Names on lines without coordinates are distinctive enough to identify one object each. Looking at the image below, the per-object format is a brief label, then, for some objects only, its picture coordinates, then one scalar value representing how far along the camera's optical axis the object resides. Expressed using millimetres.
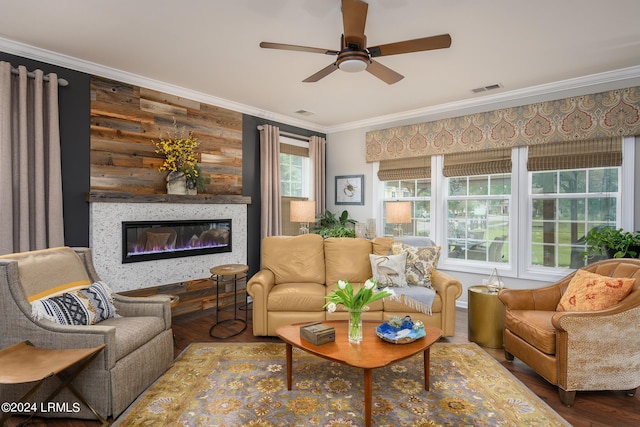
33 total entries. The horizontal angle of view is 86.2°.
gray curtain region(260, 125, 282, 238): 4961
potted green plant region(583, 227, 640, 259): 3152
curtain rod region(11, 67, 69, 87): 2957
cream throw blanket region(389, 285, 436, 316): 3275
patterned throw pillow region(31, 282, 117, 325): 2178
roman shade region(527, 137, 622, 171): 3617
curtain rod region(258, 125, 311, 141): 5323
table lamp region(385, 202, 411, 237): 4551
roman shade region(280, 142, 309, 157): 5349
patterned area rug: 2117
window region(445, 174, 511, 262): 4402
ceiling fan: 2139
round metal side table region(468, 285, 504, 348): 3203
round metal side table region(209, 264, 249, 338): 3598
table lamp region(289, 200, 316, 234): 4691
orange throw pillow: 2436
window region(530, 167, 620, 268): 3734
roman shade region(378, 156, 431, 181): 4996
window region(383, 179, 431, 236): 5066
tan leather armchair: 2291
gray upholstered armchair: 2086
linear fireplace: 3676
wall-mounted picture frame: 5695
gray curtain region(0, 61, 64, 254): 2881
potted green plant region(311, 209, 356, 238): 5539
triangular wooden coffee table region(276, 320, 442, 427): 2002
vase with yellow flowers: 3992
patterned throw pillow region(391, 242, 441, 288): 3518
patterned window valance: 3567
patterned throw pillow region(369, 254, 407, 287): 3508
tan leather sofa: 3336
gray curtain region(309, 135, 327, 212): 5719
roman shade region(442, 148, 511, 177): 4309
